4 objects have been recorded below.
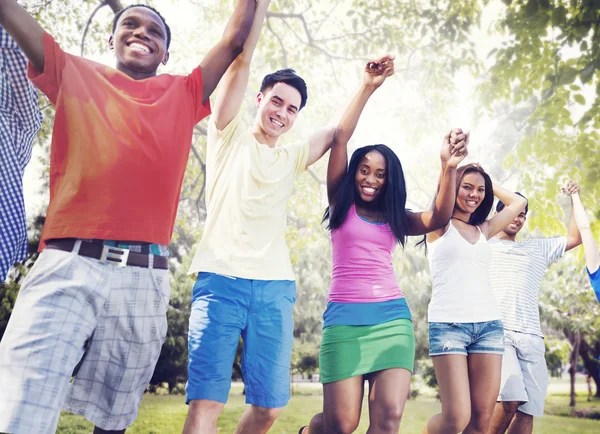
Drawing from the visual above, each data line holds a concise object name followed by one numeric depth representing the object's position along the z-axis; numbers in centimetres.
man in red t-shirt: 128
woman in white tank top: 226
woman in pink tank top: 199
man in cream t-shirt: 173
